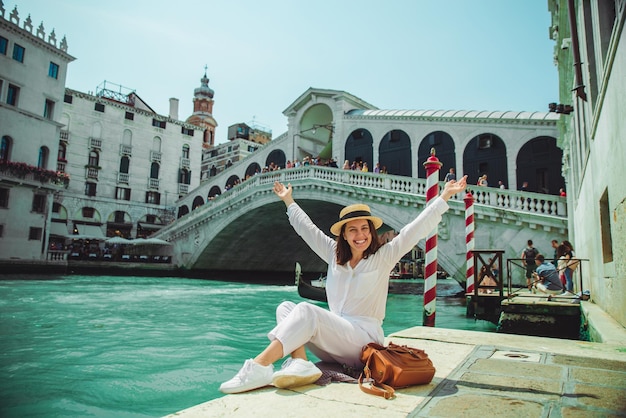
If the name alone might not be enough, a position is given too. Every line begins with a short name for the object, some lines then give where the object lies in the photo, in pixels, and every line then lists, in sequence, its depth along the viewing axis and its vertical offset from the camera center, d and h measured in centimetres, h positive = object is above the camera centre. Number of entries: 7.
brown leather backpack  166 -40
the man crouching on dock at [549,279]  625 -10
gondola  987 -58
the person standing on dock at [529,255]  830 +32
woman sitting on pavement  181 -15
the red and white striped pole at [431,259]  426 +10
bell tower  3975 +1447
